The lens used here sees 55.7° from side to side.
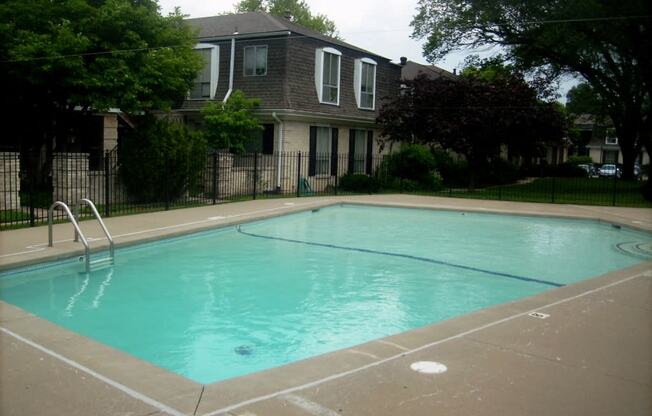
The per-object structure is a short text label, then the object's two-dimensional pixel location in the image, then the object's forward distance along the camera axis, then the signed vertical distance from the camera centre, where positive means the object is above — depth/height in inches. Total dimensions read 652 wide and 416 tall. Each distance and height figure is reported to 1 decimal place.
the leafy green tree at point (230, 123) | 869.2 +53.5
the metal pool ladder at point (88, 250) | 400.5 -63.1
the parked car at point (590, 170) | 2006.9 +0.4
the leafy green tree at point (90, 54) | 600.7 +104.2
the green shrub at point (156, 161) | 708.7 -1.9
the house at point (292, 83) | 964.6 +131.5
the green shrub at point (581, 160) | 2420.0 +39.3
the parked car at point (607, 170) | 2007.9 +1.2
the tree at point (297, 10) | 2381.9 +600.0
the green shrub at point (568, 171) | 1899.6 -4.8
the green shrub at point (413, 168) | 1104.8 -4.8
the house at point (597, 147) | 2933.1 +112.8
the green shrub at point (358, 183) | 1023.0 -31.8
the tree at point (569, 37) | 957.8 +229.2
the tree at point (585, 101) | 1686.8 +198.3
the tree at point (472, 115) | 1009.5 +85.2
